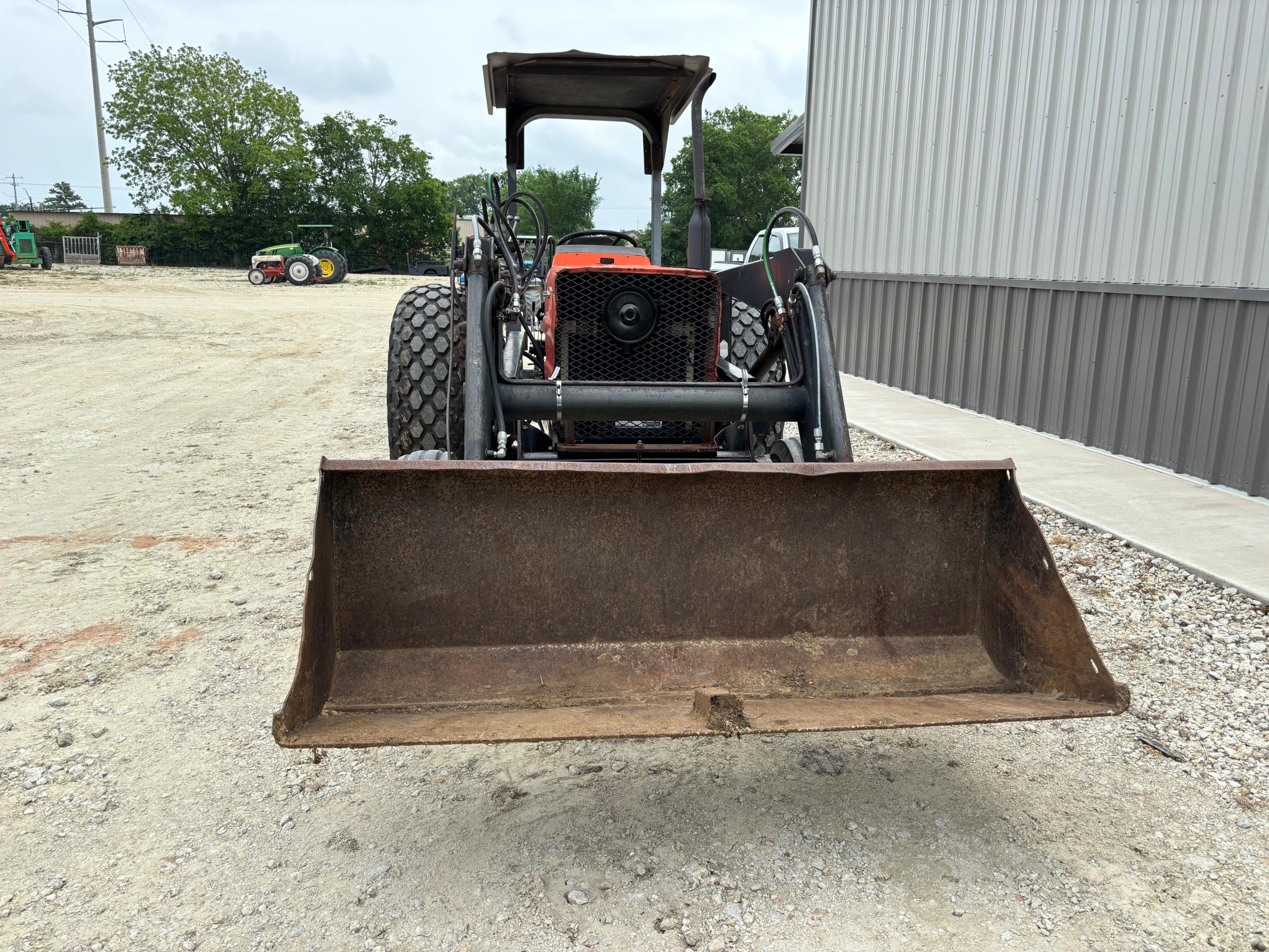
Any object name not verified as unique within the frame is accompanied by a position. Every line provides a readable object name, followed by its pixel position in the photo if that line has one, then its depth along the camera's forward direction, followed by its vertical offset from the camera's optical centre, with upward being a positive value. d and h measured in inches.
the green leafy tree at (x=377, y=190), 1676.9 +157.1
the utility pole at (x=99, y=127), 1748.3 +265.1
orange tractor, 86.6 -34.1
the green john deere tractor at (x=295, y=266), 1056.2 +11.8
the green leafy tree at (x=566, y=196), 2330.2 +228.9
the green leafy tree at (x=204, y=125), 1652.3 +264.8
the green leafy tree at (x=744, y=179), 2319.1 +268.2
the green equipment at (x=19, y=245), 1104.2 +29.7
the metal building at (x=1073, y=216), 218.7 +23.0
